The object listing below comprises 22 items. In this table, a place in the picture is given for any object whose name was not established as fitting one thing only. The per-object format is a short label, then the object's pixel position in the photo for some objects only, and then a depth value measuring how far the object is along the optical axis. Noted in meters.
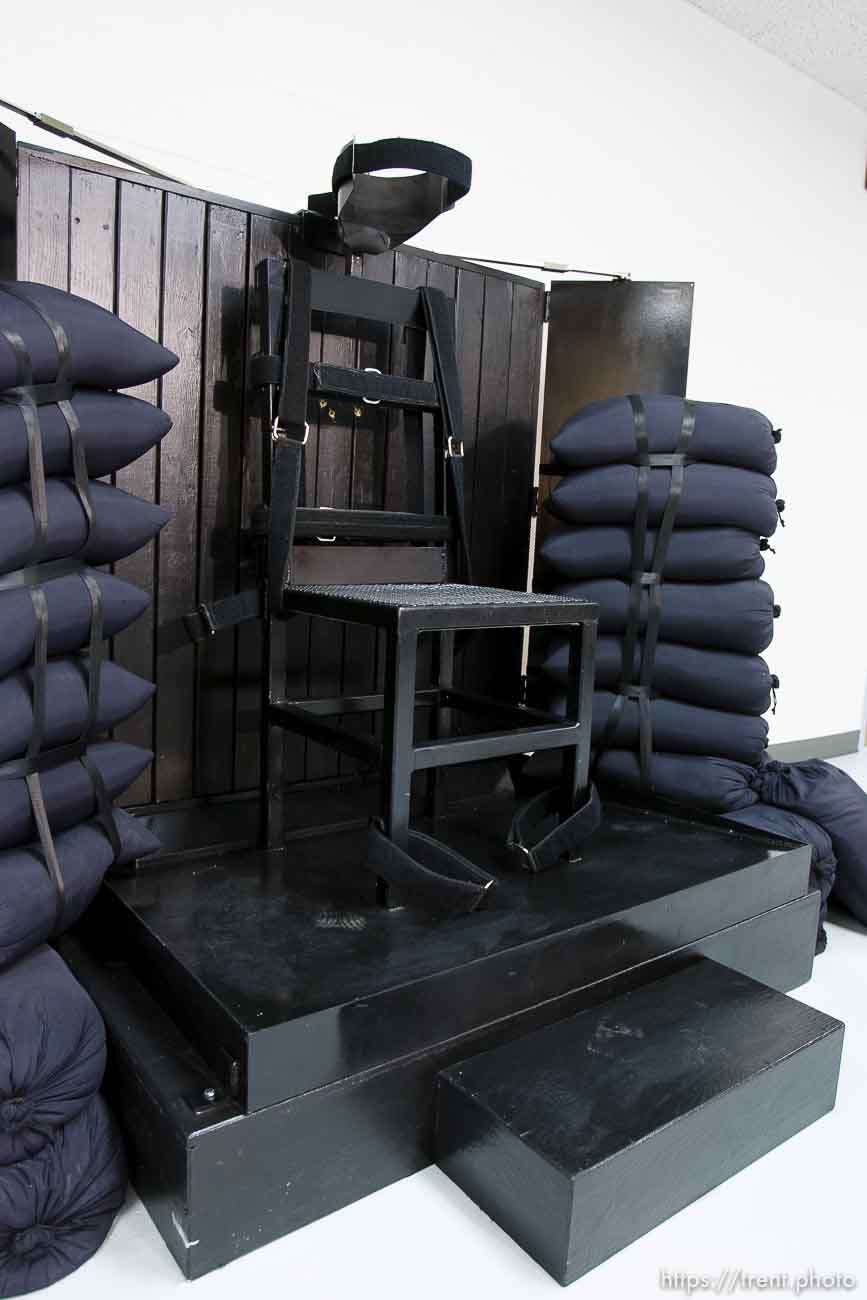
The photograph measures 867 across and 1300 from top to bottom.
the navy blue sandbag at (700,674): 2.07
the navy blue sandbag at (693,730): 2.09
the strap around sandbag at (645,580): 2.05
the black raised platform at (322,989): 1.12
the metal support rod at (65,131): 1.59
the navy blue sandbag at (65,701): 1.24
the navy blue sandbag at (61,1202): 1.05
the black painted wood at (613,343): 2.41
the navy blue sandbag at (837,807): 2.09
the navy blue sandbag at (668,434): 2.05
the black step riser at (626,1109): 1.13
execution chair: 1.42
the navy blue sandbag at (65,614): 1.23
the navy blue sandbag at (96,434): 1.24
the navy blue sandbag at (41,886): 1.19
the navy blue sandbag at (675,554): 2.07
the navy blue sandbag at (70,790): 1.23
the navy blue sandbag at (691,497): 2.05
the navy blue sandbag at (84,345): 1.24
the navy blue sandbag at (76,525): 1.23
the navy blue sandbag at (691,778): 2.09
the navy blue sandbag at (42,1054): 1.08
